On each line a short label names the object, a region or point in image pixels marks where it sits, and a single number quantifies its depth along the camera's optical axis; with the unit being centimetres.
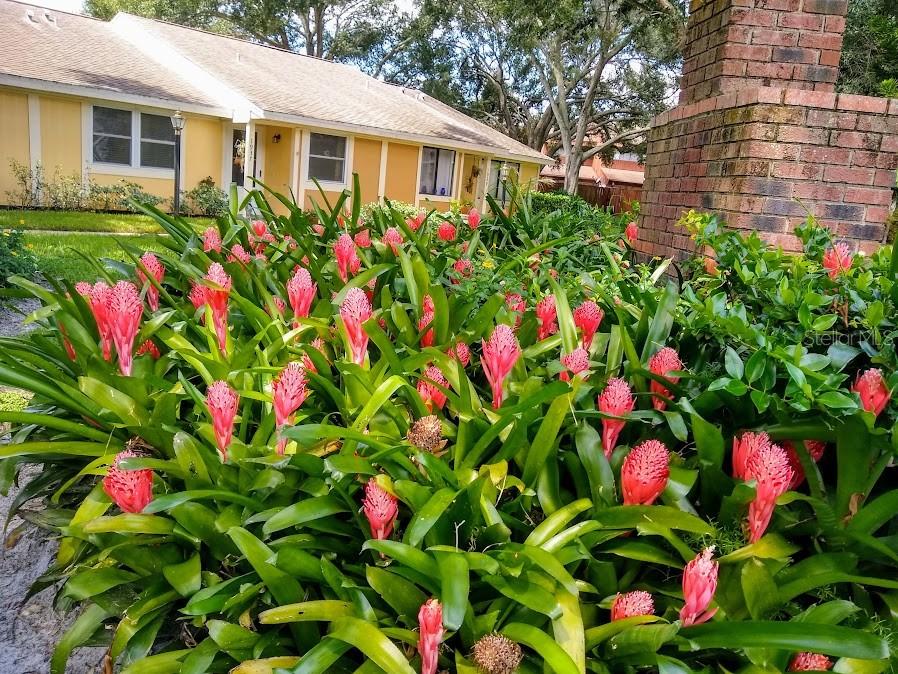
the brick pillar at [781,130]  329
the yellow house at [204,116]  1368
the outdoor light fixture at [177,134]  1236
